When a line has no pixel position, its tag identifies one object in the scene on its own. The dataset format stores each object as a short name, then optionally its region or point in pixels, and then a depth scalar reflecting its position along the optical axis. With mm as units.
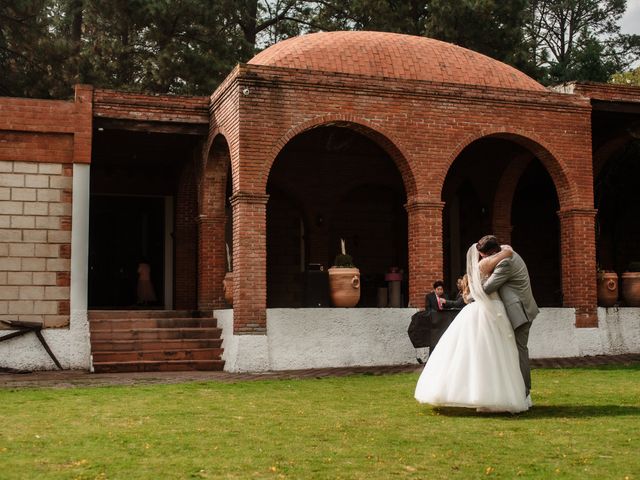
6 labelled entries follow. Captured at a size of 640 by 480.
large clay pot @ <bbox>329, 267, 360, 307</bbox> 14930
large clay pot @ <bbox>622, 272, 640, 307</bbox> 16922
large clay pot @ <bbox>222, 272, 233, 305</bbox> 15312
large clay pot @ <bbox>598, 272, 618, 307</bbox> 16609
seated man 13406
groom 8555
